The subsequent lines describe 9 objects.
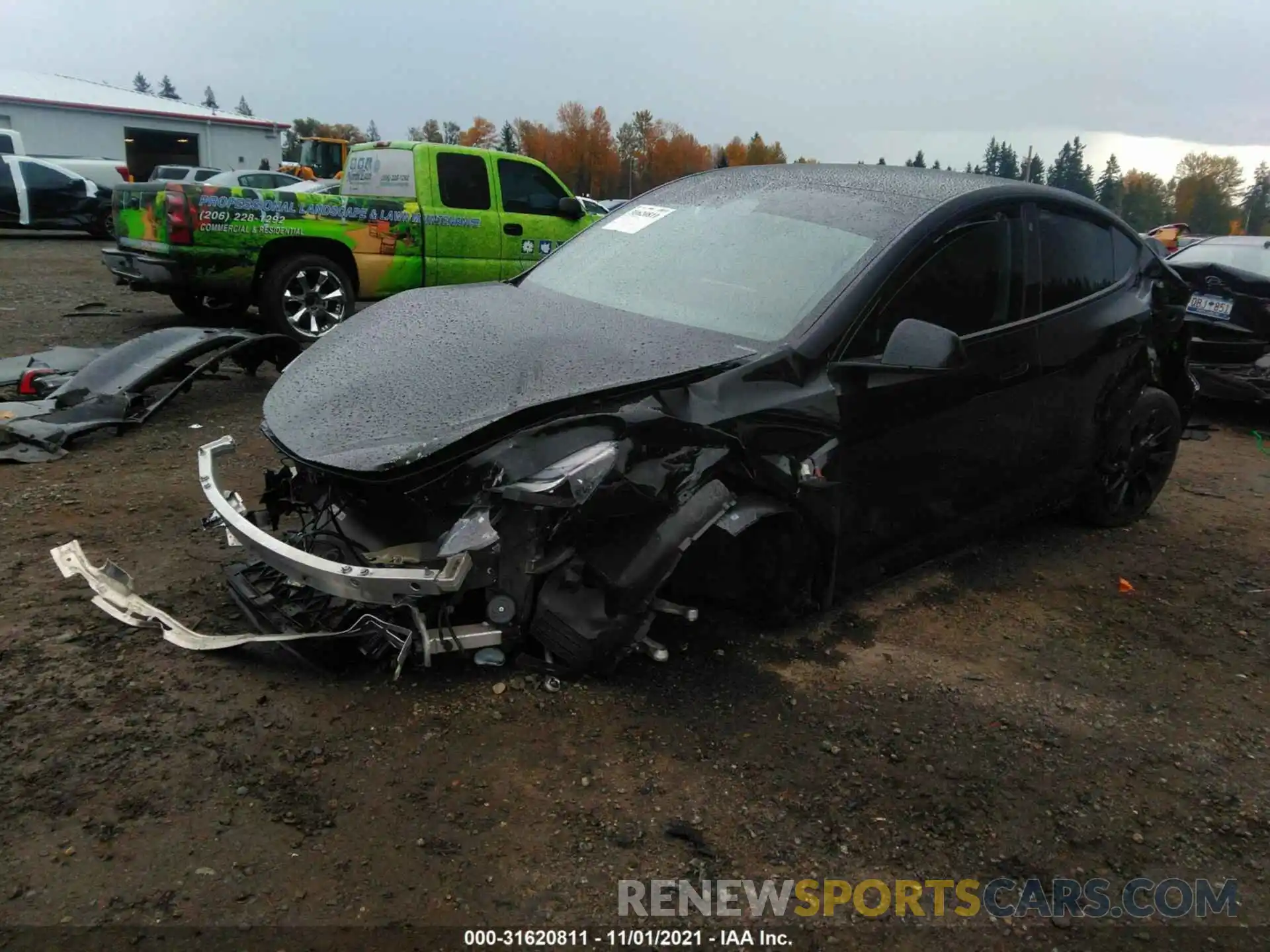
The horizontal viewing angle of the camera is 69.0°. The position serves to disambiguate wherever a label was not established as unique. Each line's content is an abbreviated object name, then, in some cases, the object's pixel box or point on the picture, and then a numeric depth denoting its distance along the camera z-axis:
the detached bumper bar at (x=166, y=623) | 2.75
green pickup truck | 7.96
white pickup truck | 21.47
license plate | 7.61
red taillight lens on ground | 5.94
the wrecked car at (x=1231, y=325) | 7.39
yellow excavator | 34.31
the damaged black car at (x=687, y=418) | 2.70
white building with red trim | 36.94
